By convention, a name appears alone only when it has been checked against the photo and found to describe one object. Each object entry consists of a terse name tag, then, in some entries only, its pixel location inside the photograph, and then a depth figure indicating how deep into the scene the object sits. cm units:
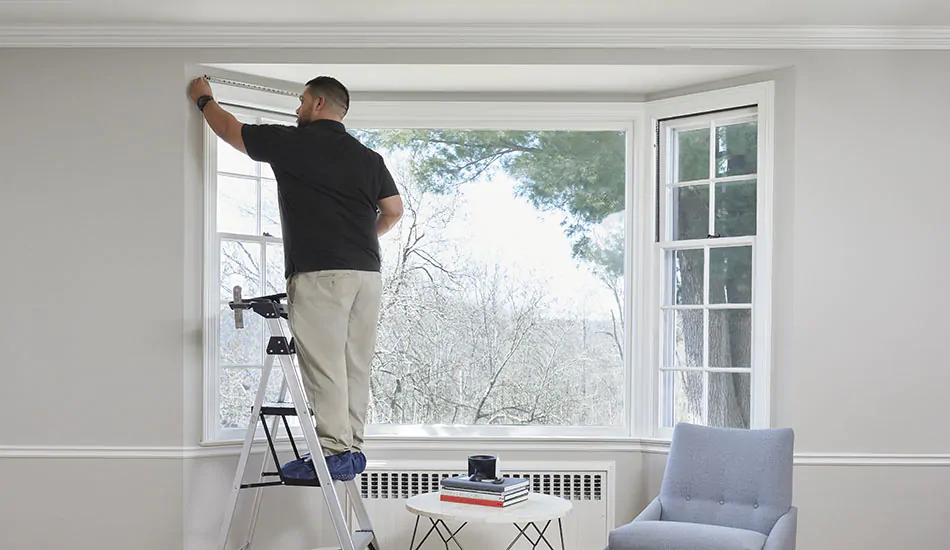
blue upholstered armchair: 317
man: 328
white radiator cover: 423
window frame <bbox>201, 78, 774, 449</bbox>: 437
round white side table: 339
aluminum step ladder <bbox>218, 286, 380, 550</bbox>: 321
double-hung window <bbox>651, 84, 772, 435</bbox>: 404
